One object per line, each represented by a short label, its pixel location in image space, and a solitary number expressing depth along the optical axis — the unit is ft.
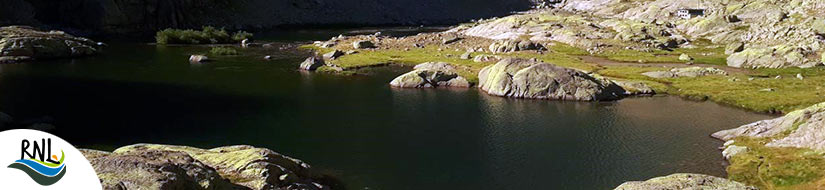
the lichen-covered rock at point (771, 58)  362.12
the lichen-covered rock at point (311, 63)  372.58
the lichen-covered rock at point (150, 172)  92.48
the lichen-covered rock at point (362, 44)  489.79
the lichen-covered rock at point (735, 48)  431.43
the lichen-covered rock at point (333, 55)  422.78
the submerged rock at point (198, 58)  402.52
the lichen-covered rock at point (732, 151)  180.55
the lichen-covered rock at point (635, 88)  291.17
